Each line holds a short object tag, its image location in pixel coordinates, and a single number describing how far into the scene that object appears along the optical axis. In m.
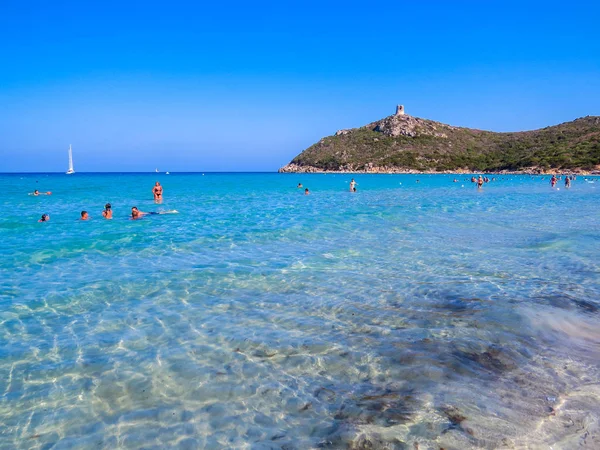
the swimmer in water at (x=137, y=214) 22.38
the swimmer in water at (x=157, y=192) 34.03
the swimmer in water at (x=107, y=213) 22.82
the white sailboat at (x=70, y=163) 159.45
